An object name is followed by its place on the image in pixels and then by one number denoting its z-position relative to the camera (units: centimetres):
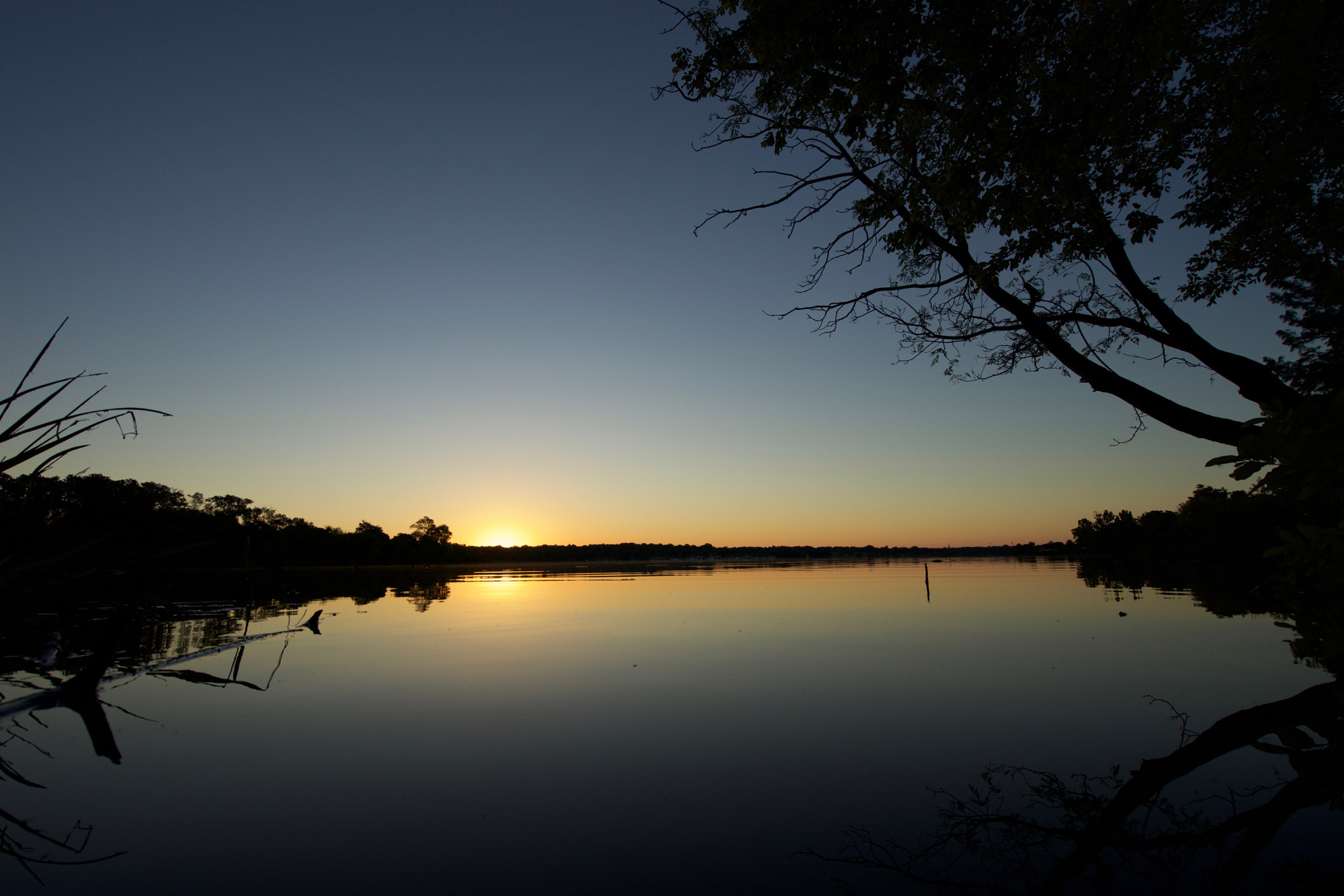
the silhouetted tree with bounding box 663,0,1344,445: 718
